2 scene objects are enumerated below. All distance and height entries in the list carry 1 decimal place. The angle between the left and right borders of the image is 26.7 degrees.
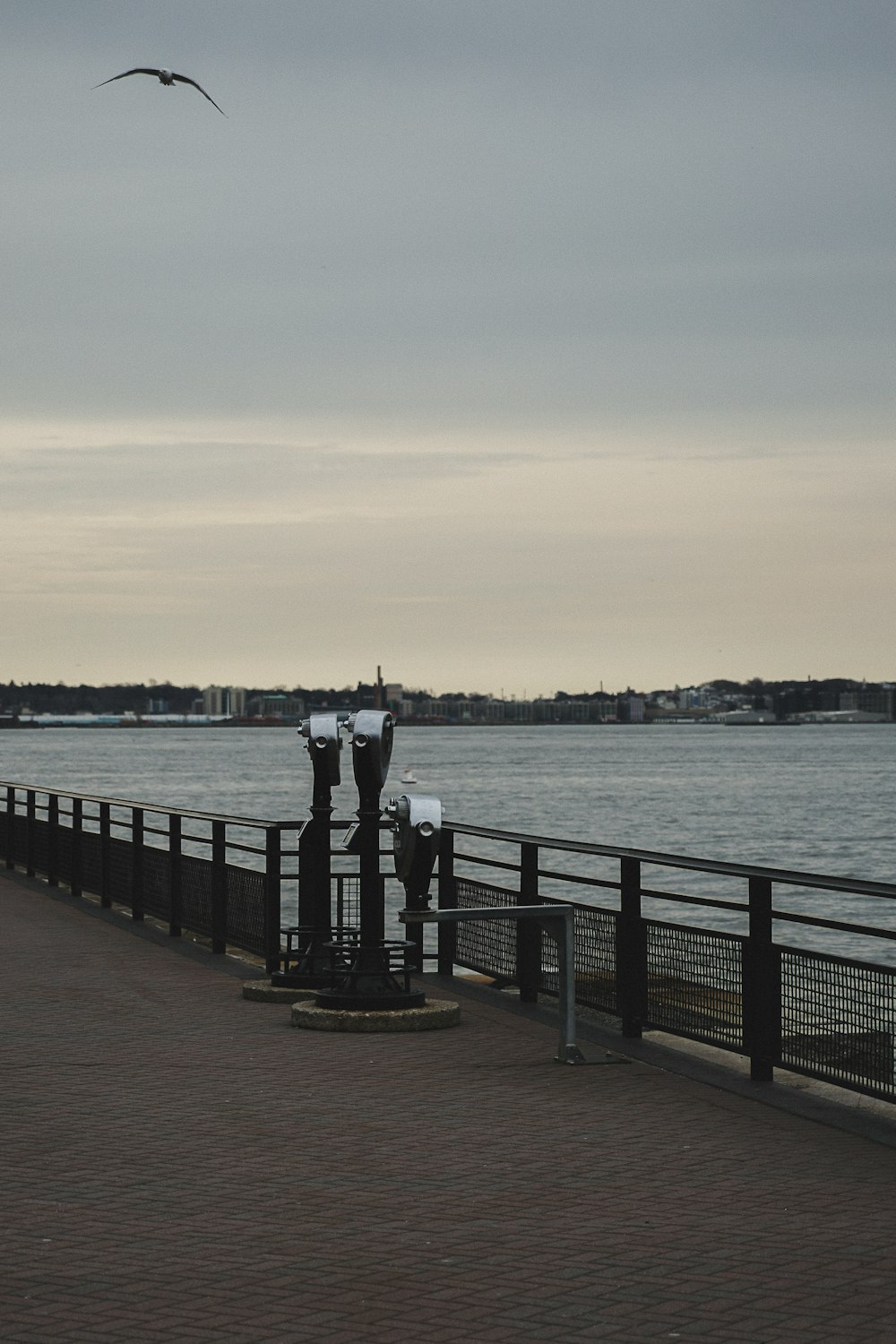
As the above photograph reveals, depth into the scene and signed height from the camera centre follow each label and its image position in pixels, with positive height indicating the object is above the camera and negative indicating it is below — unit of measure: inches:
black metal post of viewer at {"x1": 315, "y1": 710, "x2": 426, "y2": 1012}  443.8 -48.4
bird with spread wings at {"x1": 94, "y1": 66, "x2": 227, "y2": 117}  893.2 +308.5
